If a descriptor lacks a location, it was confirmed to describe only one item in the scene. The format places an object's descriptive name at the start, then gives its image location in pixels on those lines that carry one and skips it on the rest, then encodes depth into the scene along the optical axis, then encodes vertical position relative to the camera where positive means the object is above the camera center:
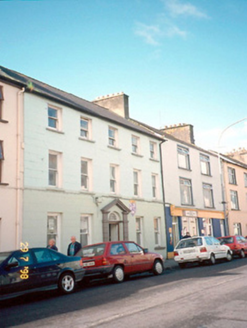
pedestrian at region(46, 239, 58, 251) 14.80 -0.01
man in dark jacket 15.62 -0.22
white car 18.70 -0.67
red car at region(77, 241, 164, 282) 13.12 -0.71
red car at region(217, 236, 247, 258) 23.55 -0.52
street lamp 26.69 +7.88
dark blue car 9.68 -0.75
